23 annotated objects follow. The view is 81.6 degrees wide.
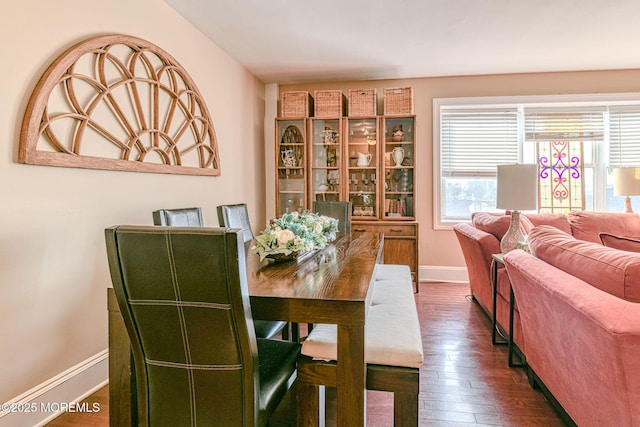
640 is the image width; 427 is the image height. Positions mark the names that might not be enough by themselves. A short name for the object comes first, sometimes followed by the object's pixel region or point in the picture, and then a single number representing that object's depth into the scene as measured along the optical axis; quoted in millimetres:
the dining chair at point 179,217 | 2057
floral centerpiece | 1759
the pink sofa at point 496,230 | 2955
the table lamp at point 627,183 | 3742
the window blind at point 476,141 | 4527
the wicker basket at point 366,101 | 4316
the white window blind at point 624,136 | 4328
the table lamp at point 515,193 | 2574
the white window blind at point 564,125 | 4391
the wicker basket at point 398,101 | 4254
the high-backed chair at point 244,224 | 1907
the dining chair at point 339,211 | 3422
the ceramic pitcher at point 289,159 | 4535
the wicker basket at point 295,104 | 4402
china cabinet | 4328
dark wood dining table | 1209
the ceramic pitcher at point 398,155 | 4371
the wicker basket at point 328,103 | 4355
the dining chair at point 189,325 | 1051
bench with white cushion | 1339
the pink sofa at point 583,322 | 1174
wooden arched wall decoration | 1832
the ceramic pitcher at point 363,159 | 4426
